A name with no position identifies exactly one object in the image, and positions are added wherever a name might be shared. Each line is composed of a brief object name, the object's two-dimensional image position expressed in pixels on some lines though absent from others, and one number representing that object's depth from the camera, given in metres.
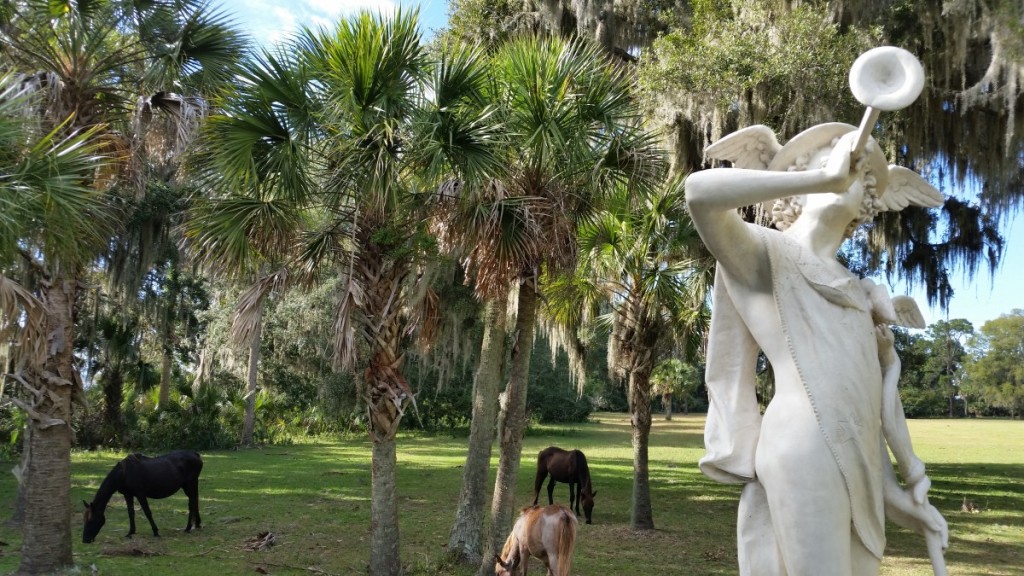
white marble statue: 2.78
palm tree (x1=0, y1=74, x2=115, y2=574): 6.21
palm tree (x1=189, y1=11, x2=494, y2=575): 6.99
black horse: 9.87
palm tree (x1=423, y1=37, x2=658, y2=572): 7.45
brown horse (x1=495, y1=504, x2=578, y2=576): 6.56
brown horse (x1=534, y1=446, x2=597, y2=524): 11.89
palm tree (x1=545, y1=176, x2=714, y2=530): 10.27
